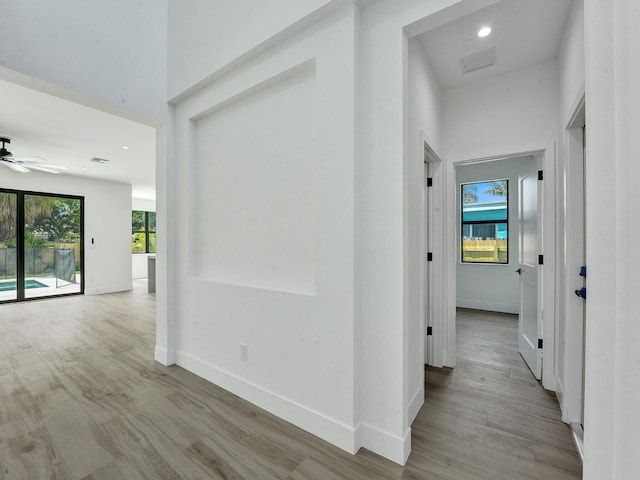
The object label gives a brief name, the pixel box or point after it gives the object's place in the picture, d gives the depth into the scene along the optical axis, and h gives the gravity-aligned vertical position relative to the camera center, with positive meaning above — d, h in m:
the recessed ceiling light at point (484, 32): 2.10 +1.56
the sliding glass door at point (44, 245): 5.74 -0.16
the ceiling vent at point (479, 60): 2.39 +1.56
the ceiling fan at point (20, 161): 4.14 +1.22
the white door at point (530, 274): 2.62 -0.37
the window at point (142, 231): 9.93 +0.23
